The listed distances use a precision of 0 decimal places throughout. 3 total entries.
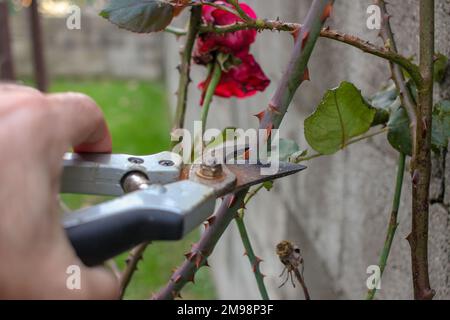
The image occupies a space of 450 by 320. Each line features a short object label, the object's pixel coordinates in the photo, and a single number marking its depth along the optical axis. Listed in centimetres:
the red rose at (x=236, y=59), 77
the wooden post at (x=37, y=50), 343
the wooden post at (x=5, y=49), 268
